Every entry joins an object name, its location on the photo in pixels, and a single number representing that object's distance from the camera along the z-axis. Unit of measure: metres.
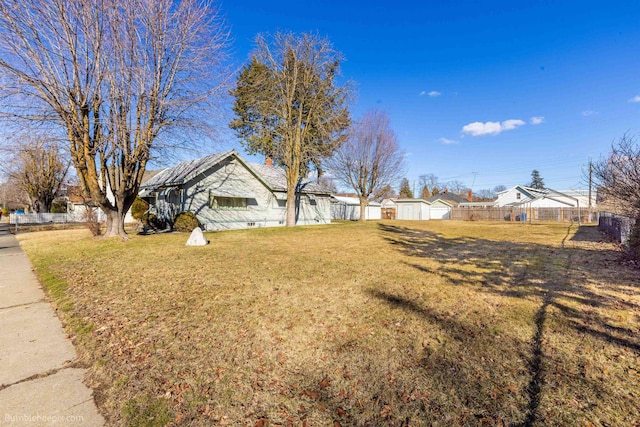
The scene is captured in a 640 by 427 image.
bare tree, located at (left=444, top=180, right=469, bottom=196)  82.06
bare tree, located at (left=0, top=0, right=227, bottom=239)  9.57
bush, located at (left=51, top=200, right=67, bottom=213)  35.62
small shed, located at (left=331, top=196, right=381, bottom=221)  36.38
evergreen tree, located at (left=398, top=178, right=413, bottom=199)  66.19
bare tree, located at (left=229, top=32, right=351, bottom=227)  17.95
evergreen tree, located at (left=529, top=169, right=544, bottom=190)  78.72
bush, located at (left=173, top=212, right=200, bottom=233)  14.82
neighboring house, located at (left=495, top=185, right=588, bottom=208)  38.34
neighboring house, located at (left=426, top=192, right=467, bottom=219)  41.66
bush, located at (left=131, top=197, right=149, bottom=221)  20.05
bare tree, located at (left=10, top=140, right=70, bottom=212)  26.42
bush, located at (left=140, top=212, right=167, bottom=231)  17.78
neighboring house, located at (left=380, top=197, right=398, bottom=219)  44.59
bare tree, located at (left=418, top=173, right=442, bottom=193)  73.62
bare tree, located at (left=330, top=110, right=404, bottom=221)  27.19
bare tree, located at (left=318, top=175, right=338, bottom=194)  52.34
